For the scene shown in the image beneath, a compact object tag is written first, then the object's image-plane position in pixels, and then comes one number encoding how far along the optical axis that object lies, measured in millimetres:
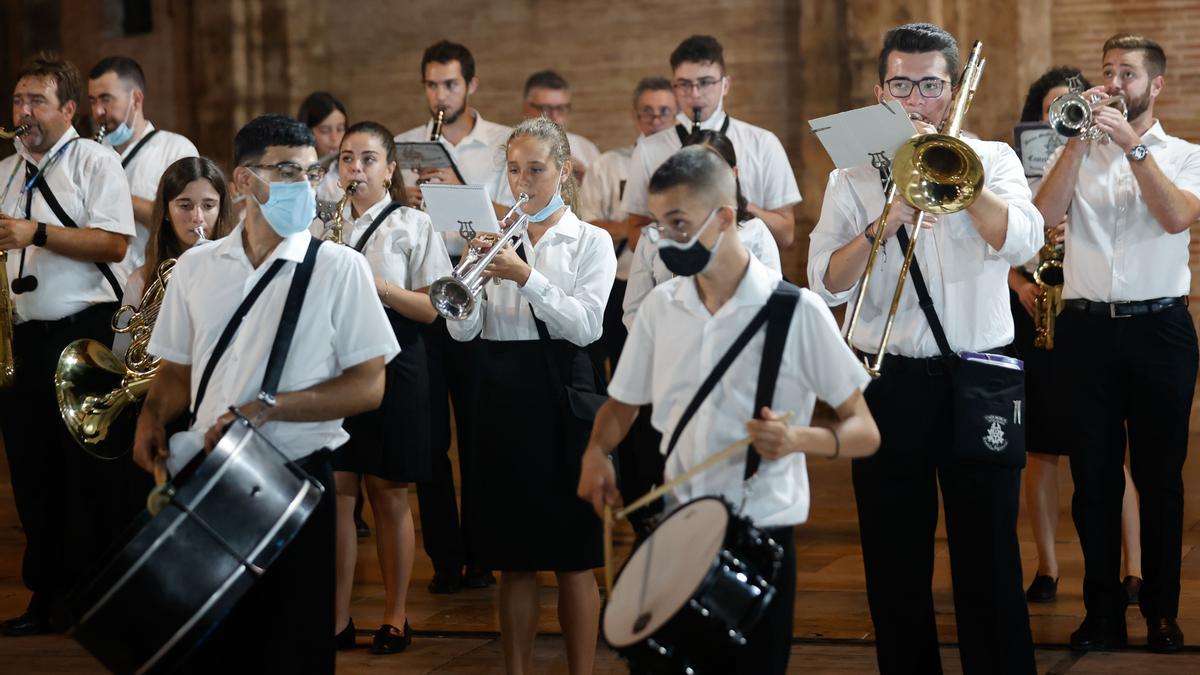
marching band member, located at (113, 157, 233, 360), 5375
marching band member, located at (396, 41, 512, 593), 5836
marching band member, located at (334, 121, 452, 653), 5438
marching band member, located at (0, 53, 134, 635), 5988
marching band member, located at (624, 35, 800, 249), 7008
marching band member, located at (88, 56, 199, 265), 6777
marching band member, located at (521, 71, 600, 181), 8609
